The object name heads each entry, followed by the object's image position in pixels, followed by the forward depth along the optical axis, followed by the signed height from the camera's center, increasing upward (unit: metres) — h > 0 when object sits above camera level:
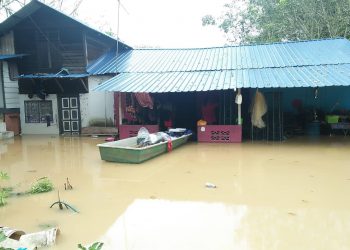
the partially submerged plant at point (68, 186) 5.92 -1.42
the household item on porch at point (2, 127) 12.70 -0.68
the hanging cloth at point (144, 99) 11.96 +0.24
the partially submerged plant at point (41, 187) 5.69 -1.37
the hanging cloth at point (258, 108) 10.76 -0.17
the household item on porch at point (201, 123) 10.98 -0.62
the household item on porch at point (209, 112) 11.73 -0.29
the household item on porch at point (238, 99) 10.20 +0.13
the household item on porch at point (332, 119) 11.68 -0.64
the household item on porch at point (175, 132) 10.23 -0.85
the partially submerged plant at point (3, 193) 5.13 -1.41
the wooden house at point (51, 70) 13.09 +1.55
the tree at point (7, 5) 12.16 +3.98
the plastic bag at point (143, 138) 8.44 -0.85
